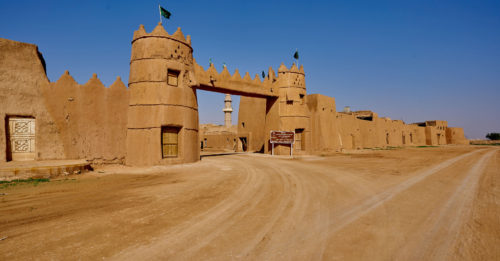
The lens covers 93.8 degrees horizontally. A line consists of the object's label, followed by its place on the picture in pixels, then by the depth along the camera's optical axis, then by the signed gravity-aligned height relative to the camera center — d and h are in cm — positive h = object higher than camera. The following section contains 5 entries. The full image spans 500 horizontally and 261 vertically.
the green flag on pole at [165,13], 1418 +786
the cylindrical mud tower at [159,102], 1255 +219
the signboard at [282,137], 2008 +17
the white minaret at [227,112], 5453 +651
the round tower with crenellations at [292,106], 2127 +301
